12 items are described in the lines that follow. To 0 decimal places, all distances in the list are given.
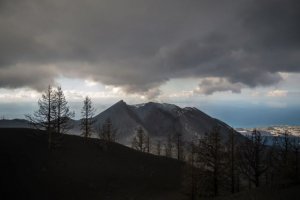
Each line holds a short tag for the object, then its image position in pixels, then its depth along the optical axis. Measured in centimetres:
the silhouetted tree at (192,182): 4369
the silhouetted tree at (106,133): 7981
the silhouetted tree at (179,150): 10148
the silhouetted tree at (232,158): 5191
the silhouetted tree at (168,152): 11192
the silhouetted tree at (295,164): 5589
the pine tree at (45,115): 5719
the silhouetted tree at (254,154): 5092
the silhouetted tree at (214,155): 4647
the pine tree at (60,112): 5955
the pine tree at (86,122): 7738
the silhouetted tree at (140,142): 9688
